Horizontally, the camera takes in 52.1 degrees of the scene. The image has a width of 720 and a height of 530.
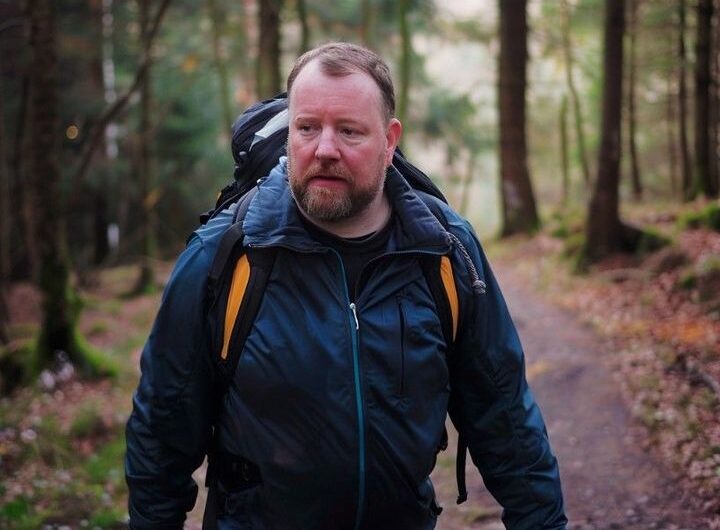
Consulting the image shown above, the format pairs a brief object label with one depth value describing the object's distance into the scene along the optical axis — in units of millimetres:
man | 2480
